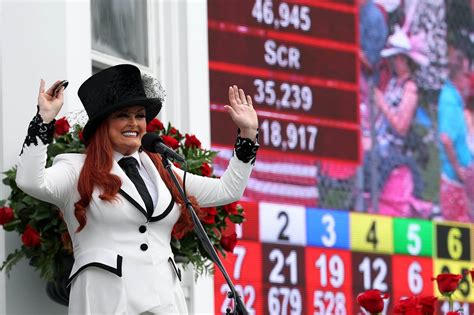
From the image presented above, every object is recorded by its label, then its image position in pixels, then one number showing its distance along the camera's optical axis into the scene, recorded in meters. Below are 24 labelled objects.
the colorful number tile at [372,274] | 16.98
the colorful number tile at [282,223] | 16.20
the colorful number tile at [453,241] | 17.81
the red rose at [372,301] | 9.96
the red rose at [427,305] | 10.03
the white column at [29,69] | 12.34
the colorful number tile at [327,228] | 16.64
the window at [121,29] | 14.58
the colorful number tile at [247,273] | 15.81
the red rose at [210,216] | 12.08
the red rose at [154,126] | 12.66
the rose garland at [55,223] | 11.98
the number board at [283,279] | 16.17
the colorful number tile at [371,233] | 17.02
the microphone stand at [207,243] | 9.37
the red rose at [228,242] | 12.70
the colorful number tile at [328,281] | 16.55
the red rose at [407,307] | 10.00
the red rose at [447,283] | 10.48
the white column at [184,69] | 15.33
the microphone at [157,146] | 9.88
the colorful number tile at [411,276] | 17.33
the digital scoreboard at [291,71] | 16.22
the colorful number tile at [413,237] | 17.42
